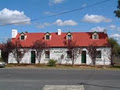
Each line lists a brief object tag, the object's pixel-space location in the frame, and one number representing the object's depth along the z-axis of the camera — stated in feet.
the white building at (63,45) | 103.52
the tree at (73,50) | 102.83
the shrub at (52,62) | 97.41
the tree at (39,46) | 104.77
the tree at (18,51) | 107.55
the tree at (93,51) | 101.52
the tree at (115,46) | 125.94
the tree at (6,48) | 106.83
